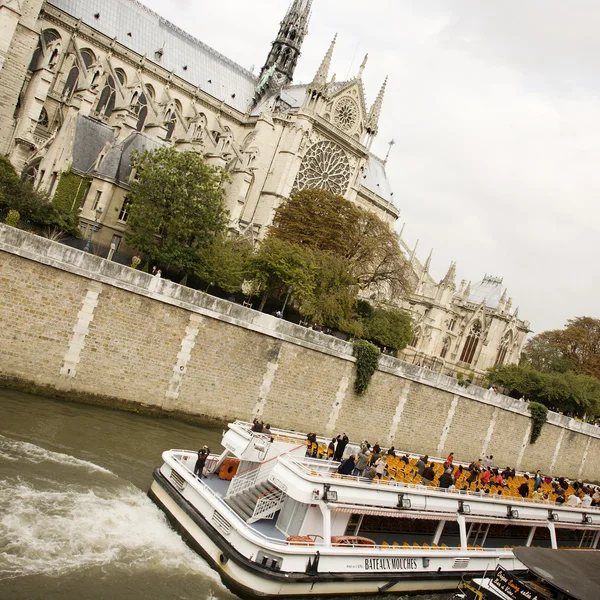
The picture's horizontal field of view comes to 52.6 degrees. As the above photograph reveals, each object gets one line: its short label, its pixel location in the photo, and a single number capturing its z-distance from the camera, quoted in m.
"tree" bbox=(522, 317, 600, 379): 52.09
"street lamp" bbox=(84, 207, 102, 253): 27.48
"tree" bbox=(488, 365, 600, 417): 37.50
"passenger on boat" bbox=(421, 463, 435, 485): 14.78
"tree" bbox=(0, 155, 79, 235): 23.86
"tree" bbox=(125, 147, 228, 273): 26.34
